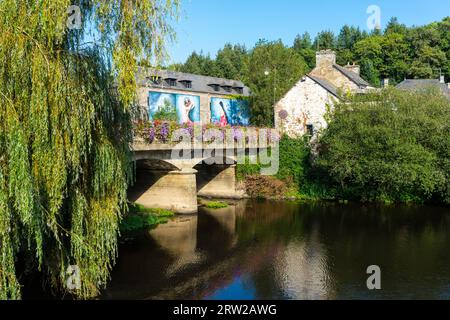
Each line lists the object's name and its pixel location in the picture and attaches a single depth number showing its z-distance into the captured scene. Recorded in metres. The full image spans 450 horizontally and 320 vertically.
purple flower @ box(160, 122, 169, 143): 23.61
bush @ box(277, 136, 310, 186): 34.78
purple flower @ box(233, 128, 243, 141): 31.07
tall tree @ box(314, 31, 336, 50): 103.90
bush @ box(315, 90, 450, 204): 28.88
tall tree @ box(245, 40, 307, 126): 41.88
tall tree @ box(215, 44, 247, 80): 80.94
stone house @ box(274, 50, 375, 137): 35.28
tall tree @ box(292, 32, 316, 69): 95.31
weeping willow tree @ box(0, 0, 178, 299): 10.22
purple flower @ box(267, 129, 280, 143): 35.16
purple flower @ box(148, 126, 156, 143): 22.89
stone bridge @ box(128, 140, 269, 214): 25.50
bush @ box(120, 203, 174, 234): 23.11
